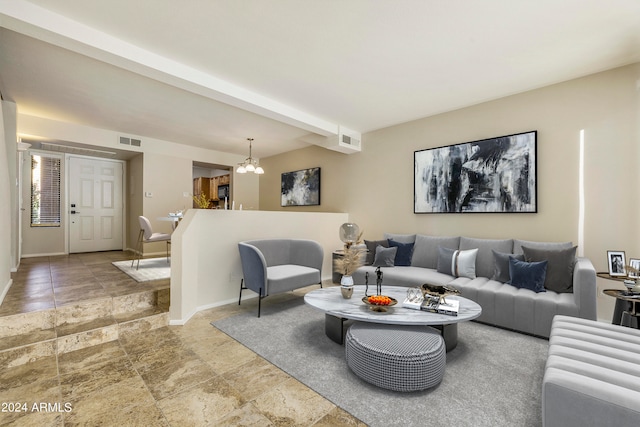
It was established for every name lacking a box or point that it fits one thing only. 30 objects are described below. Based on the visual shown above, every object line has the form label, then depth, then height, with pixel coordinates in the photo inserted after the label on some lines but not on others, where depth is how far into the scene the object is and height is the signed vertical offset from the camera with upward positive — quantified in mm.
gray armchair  3301 -732
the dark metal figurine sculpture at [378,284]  2666 -703
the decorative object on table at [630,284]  2245 -572
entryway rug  3971 -925
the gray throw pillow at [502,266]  3260 -623
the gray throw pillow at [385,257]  4180 -666
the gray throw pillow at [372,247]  4414 -551
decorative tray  2377 -796
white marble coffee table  2184 -840
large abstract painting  3557 +523
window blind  5598 +411
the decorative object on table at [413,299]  2447 -809
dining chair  4512 -380
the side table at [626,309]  2115 -770
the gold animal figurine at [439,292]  2479 -705
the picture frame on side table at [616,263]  2730 -483
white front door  6012 +151
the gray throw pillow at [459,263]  3549 -647
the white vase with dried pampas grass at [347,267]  2725 -528
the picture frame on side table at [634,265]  2357 -464
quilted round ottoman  1853 -994
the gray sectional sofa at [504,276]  2648 -771
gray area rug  1679 -1217
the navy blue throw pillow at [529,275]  2947 -660
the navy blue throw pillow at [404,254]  4227 -626
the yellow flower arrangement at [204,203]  4444 +140
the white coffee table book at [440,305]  2291 -796
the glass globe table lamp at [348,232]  3282 -236
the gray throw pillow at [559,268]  2918 -578
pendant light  5633 +888
